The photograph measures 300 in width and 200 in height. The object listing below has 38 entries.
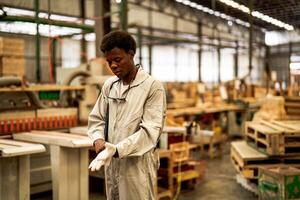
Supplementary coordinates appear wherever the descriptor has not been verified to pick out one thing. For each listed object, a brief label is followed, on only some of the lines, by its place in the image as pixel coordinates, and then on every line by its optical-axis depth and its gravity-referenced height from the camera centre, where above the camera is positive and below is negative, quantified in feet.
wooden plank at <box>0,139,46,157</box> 9.75 -1.54
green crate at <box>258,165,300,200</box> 12.44 -3.12
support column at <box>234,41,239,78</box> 42.63 +3.28
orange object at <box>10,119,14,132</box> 13.33 -1.20
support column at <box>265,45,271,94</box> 25.82 +1.30
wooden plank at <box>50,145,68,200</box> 11.87 -2.58
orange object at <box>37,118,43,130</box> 14.14 -1.24
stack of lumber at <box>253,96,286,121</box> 17.17 -0.86
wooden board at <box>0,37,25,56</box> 18.62 +2.30
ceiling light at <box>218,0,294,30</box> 25.17 +6.13
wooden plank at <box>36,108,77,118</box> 14.24 -0.81
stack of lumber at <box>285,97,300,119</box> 17.08 -0.74
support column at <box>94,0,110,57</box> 17.94 +3.40
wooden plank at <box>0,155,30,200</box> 10.67 -2.47
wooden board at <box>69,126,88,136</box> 13.84 -1.47
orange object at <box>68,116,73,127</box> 15.06 -1.16
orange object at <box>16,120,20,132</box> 13.52 -1.23
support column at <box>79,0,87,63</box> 42.85 +9.50
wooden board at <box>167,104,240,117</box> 23.66 -1.29
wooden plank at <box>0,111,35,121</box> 13.16 -0.86
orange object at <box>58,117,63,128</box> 14.69 -1.17
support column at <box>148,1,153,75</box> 55.38 +10.83
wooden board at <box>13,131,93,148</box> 11.08 -1.48
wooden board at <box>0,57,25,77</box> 18.19 +1.23
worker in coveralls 6.52 -0.55
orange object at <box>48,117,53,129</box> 14.39 -1.20
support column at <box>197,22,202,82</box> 38.19 +2.95
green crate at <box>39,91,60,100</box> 15.53 -0.16
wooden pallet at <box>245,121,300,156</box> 14.06 -1.85
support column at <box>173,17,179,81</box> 65.46 +5.26
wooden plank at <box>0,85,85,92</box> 13.10 +0.13
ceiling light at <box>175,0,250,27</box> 53.62 +12.66
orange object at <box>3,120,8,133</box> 13.10 -1.25
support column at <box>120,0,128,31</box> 16.35 +3.37
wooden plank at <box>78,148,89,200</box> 12.27 -2.72
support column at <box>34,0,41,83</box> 15.17 +2.12
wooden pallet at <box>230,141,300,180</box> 14.67 -2.81
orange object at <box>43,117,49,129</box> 14.28 -1.19
